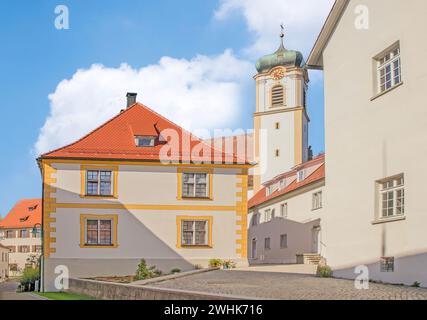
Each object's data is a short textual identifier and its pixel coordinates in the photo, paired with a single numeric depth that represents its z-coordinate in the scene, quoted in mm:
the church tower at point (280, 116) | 68375
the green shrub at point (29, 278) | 40000
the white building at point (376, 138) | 18453
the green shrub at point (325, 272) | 23703
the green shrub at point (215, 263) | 34875
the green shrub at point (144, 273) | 28561
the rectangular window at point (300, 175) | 49141
